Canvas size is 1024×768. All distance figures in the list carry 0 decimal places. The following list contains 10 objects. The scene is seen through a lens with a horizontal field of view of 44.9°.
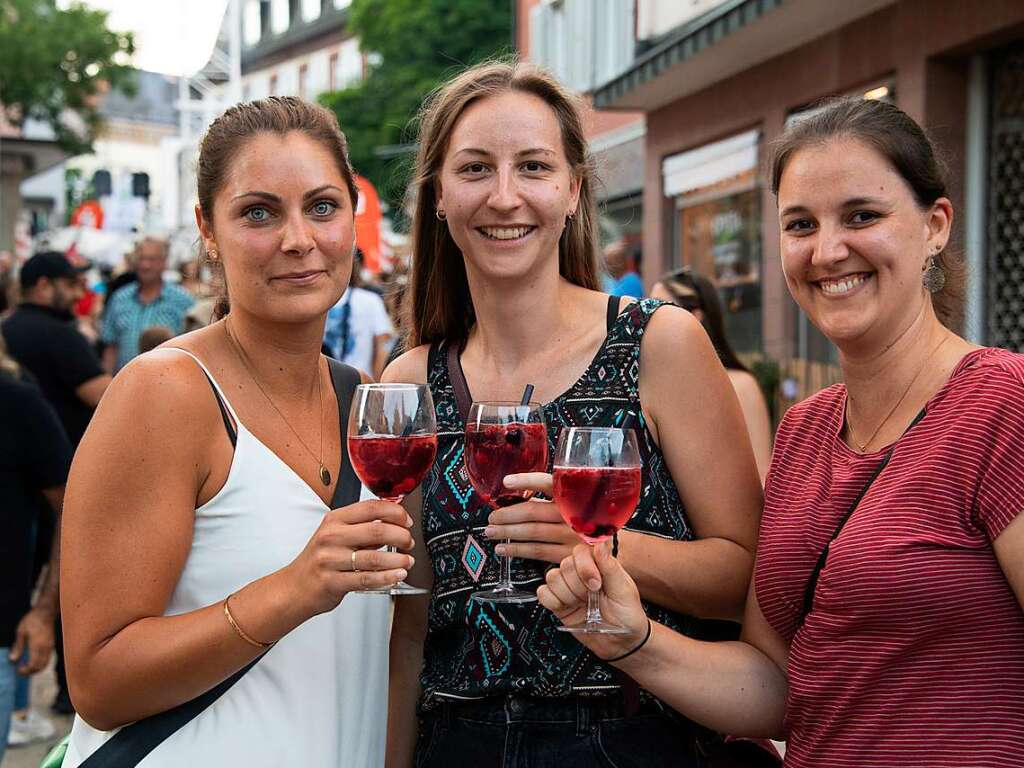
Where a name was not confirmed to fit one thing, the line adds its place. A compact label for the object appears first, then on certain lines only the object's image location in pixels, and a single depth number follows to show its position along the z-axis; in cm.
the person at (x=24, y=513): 469
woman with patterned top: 251
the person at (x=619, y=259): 1034
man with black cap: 709
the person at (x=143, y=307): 898
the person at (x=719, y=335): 554
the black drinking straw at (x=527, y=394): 246
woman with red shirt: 204
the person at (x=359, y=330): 914
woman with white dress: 226
